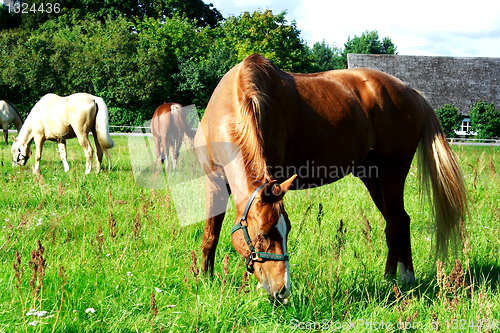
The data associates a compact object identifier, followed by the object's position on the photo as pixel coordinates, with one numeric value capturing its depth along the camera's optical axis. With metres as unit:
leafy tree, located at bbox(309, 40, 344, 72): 76.89
